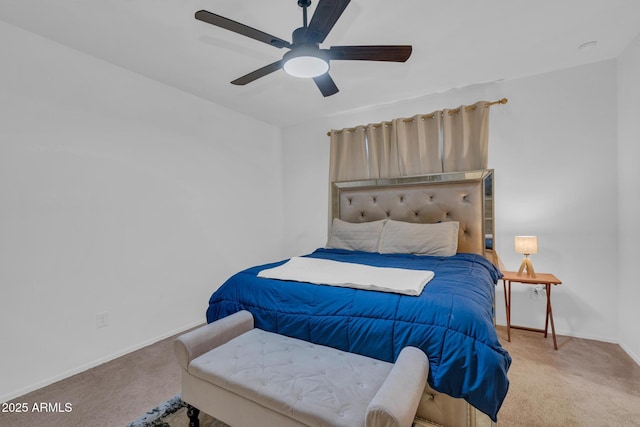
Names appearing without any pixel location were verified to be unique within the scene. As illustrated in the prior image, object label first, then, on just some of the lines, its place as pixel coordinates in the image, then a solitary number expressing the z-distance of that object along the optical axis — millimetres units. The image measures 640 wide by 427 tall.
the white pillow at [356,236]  2878
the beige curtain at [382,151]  3277
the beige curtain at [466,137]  2809
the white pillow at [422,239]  2523
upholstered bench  1009
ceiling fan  1399
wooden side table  2373
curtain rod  2710
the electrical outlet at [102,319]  2262
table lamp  2459
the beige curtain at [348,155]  3469
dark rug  1583
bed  1178
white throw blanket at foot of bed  1512
